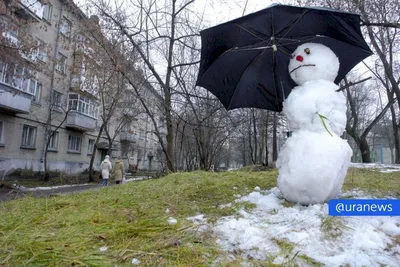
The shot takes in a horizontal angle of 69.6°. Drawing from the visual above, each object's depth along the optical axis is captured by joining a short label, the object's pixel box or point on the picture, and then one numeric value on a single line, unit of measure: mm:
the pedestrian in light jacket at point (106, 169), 13191
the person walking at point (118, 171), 12617
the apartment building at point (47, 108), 11887
